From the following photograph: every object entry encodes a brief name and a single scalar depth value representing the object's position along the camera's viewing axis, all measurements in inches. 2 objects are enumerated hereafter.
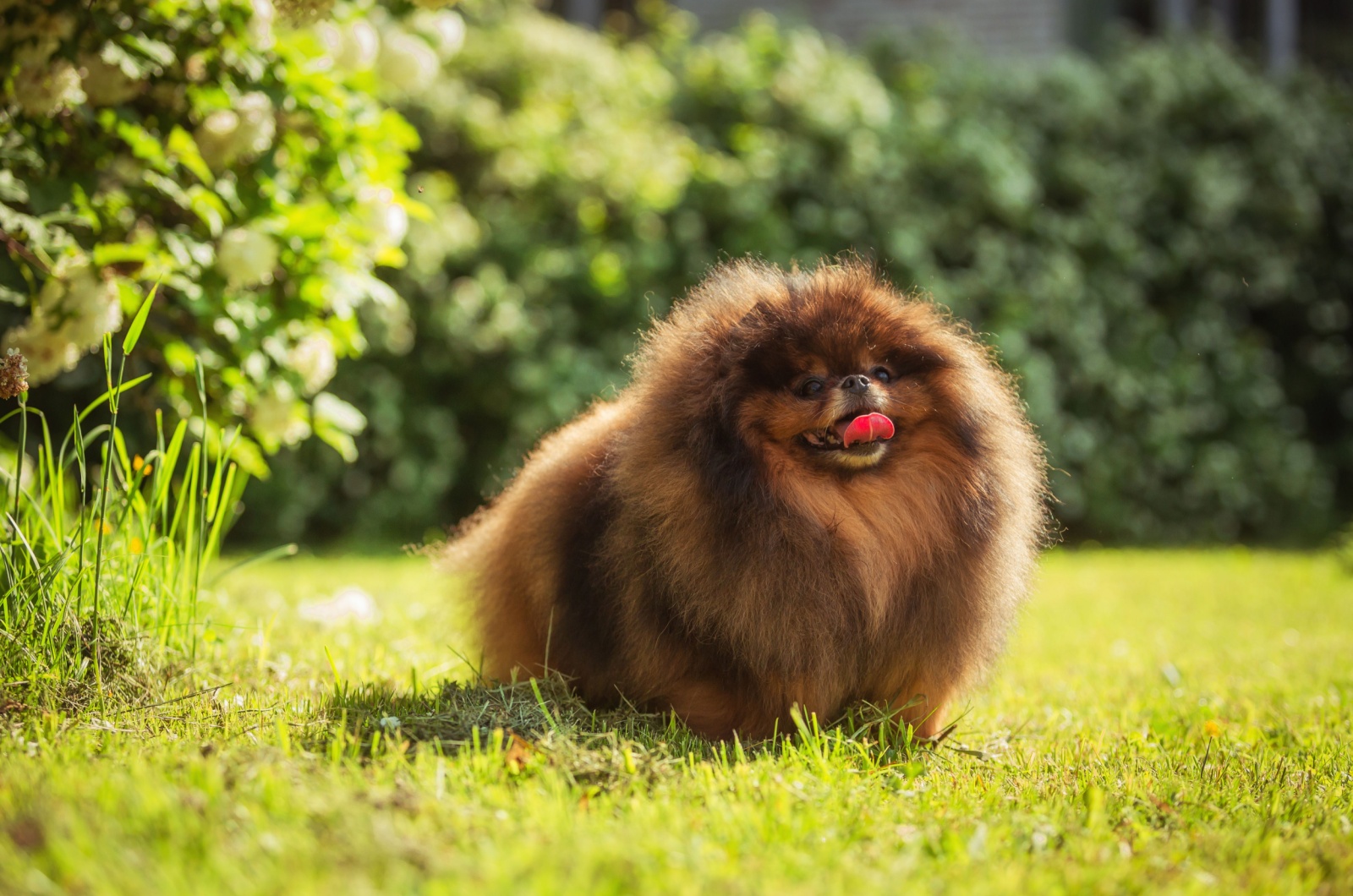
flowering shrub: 129.8
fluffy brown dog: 108.8
